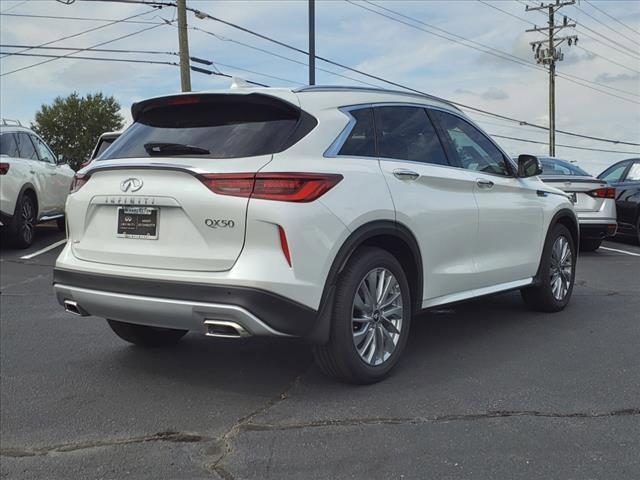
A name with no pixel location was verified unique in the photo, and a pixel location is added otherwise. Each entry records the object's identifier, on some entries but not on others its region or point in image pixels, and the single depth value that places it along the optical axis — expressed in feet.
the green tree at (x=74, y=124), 180.55
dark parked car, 38.24
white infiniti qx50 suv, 11.57
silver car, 33.45
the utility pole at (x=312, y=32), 66.13
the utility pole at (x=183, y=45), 75.15
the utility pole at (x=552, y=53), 130.93
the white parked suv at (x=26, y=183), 32.65
